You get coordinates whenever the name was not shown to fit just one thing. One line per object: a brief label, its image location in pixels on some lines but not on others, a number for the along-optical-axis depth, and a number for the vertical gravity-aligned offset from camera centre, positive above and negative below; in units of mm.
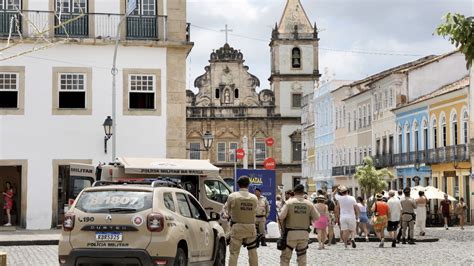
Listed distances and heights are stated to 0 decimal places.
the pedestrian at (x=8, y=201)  33281 -438
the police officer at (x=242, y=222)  15797 -544
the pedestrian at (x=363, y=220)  29922 -997
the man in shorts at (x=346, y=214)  25688 -699
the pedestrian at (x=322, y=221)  25688 -881
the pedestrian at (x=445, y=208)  42406 -939
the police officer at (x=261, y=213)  25625 -682
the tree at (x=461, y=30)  9727 +1448
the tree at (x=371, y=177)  56844 +458
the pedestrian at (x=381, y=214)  27366 -753
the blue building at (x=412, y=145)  55812 +2266
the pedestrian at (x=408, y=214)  28172 -778
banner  30938 +116
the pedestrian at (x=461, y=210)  42938 -1086
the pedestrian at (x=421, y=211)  32250 -818
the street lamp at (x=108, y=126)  32062 +1876
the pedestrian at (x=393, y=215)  27281 -776
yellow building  50219 +2306
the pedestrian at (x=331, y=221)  28173 -994
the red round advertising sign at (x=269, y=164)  43875 +929
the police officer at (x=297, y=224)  15265 -561
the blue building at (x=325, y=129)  79625 +4469
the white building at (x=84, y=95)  33500 +2981
